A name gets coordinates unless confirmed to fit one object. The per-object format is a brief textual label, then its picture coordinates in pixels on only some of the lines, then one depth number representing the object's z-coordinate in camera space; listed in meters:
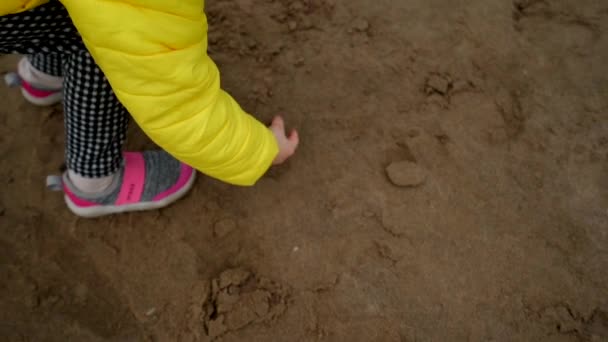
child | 0.68
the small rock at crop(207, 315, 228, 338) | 1.16
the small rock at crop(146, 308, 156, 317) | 1.19
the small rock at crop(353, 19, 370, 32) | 1.52
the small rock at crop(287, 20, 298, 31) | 1.52
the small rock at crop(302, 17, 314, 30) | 1.53
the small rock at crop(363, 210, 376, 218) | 1.26
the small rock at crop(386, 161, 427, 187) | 1.28
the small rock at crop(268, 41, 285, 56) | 1.49
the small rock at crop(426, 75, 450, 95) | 1.40
